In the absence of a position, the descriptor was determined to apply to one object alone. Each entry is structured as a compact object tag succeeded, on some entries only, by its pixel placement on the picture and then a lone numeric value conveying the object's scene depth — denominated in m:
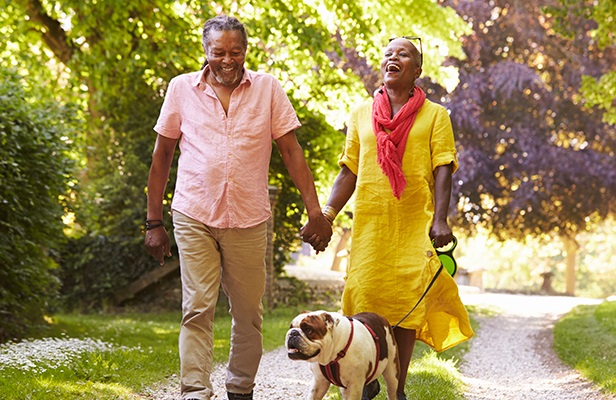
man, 5.22
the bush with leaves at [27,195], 10.00
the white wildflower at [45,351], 7.64
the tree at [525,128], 24.81
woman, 5.64
